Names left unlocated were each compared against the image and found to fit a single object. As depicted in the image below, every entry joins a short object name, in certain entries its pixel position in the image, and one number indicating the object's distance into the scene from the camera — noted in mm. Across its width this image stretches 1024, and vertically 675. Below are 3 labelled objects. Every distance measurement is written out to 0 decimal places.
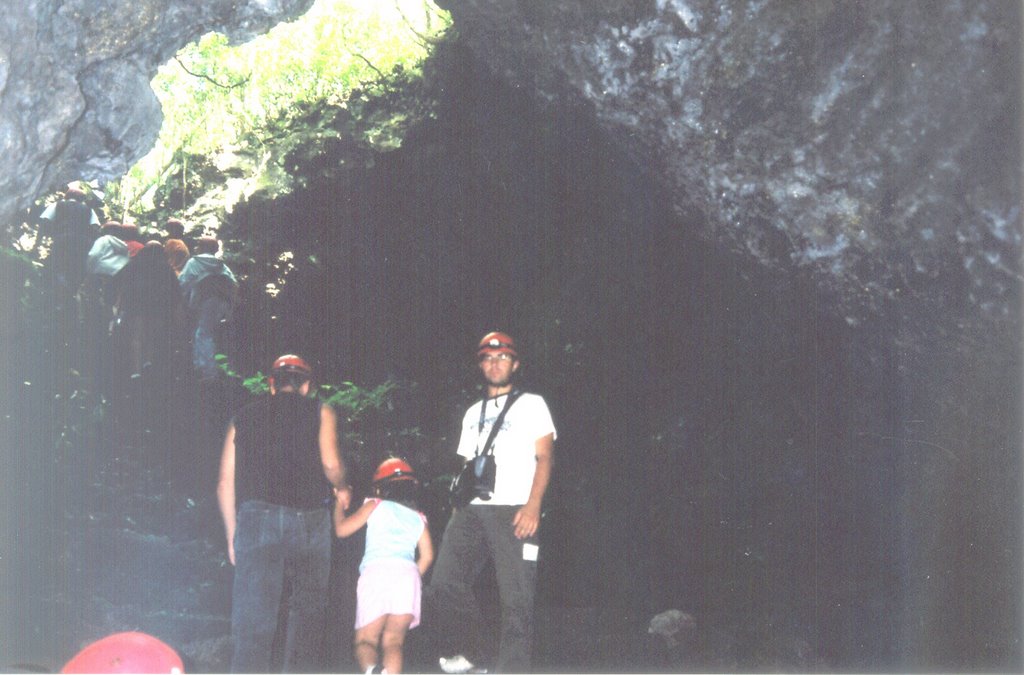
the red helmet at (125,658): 3014
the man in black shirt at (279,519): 3963
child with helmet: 4098
